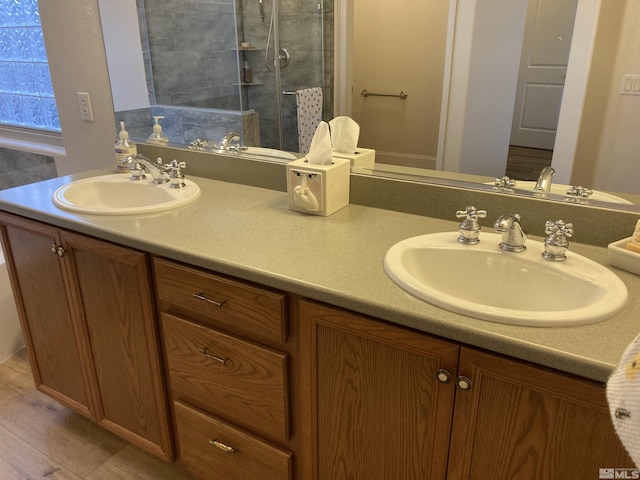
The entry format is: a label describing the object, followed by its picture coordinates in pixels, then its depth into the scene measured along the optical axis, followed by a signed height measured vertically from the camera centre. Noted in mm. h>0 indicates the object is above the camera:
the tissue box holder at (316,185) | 1439 -308
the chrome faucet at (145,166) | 1773 -319
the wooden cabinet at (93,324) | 1460 -770
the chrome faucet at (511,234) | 1154 -358
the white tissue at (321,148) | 1471 -204
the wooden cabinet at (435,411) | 862 -629
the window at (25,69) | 2809 +55
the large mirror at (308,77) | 1208 +0
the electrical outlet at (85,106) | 2207 -119
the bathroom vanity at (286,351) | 888 -601
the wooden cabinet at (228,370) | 1221 -749
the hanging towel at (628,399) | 579 -377
